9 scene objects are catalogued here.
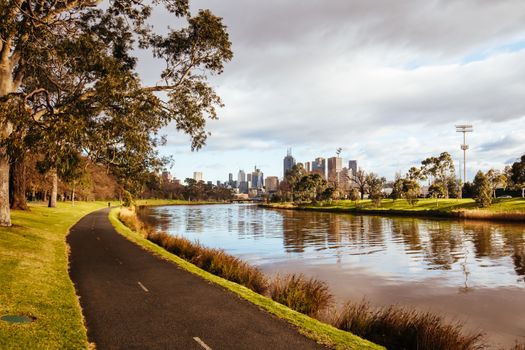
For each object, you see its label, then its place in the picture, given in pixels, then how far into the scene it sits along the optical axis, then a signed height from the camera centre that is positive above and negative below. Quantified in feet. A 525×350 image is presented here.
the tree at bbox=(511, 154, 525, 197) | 259.66 +16.15
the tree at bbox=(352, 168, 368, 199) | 397.37 +16.08
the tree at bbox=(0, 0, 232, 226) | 57.88 +23.70
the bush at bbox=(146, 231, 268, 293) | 57.26 -11.24
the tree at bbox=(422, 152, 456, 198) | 311.06 +24.41
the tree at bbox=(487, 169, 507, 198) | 264.11 +12.58
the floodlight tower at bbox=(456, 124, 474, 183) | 349.20 +57.71
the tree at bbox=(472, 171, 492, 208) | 219.82 +2.80
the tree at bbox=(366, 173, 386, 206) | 304.48 +14.05
